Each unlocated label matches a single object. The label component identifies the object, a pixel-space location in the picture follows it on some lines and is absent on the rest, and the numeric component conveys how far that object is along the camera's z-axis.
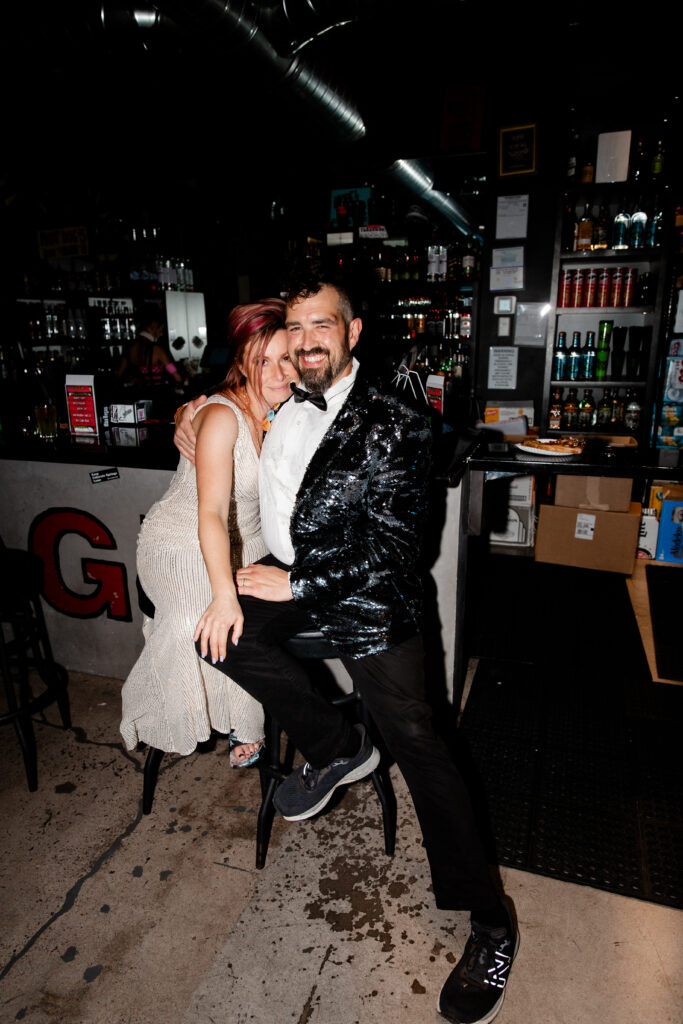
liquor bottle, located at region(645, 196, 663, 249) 4.25
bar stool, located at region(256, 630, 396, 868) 1.76
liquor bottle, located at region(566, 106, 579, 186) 4.45
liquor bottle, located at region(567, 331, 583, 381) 4.70
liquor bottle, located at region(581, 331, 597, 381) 4.67
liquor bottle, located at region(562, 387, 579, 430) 4.79
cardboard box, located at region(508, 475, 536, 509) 4.51
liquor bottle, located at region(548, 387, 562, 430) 4.83
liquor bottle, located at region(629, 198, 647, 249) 4.30
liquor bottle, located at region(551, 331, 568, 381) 4.73
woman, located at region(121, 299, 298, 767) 1.86
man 1.48
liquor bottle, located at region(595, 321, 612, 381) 4.68
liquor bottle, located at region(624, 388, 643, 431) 4.55
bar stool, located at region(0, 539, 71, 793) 2.18
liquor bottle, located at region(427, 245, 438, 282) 5.62
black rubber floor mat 1.84
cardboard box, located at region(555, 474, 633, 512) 3.96
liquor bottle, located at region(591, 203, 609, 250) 4.43
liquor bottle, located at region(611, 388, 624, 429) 4.71
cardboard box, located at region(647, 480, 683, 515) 4.17
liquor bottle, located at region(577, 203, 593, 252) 4.46
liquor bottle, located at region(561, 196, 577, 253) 4.58
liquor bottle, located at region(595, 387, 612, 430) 4.71
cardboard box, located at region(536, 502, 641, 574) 3.97
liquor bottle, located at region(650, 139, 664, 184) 4.22
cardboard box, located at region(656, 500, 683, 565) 4.19
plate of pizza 2.46
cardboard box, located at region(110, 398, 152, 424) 2.98
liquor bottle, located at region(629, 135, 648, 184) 4.31
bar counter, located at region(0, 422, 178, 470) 2.53
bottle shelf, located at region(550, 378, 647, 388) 4.52
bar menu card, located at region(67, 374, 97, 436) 2.94
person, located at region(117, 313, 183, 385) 6.88
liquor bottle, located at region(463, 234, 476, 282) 5.40
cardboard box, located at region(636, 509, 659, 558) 4.26
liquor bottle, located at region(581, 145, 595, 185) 4.40
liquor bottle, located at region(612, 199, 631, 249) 4.34
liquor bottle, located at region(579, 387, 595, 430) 4.75
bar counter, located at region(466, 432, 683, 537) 2.22
